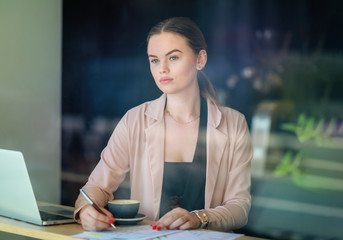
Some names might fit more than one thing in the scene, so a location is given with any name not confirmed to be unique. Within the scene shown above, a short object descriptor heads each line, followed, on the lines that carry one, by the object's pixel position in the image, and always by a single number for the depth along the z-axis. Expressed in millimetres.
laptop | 2051
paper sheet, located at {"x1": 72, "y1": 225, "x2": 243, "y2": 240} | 1843
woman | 2607
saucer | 2039
